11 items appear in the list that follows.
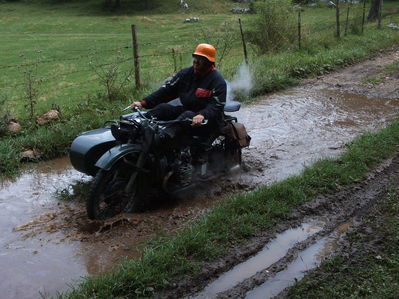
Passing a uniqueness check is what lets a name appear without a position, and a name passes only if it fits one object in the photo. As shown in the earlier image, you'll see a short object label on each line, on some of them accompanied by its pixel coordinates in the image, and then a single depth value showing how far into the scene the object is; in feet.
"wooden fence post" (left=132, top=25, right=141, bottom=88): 37.27
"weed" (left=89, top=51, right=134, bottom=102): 35.81
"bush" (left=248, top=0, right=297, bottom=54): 54.54
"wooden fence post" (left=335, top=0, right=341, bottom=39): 66.28
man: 20.67
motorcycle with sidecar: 18.89
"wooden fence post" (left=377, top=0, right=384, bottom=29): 82.12
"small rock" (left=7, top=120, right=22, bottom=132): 29.47
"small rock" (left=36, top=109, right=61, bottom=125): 30.83
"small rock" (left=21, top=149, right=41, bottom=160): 26.48
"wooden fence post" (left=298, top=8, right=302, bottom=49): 56.44
